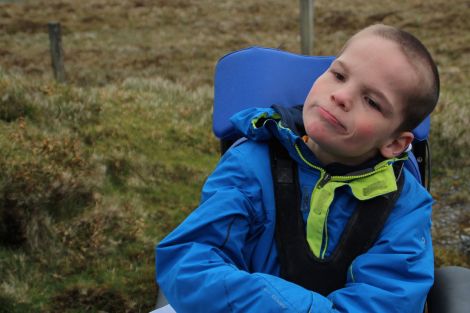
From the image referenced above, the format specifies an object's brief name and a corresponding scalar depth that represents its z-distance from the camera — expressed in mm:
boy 1884
